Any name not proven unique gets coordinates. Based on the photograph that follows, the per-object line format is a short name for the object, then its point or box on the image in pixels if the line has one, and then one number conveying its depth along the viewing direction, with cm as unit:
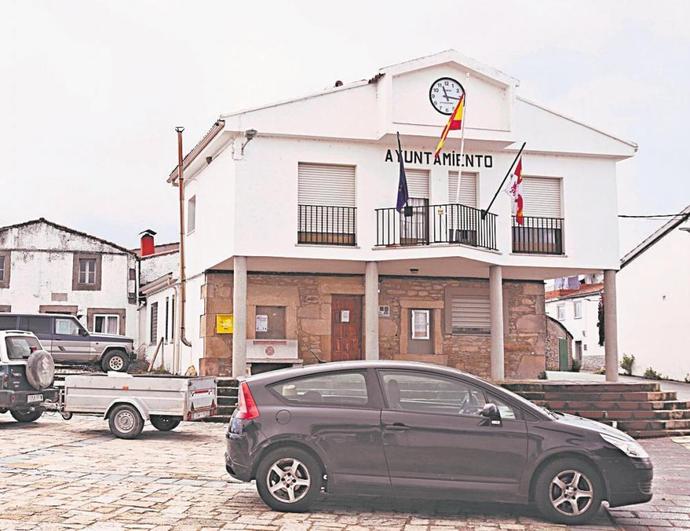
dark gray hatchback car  819
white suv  1558
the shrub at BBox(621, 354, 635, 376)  3476
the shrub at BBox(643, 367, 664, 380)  3254
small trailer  1431
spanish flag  1959
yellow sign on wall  2170
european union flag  1978
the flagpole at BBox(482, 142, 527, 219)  2098
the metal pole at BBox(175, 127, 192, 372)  2412
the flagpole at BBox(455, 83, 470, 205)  1995
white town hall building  1998
